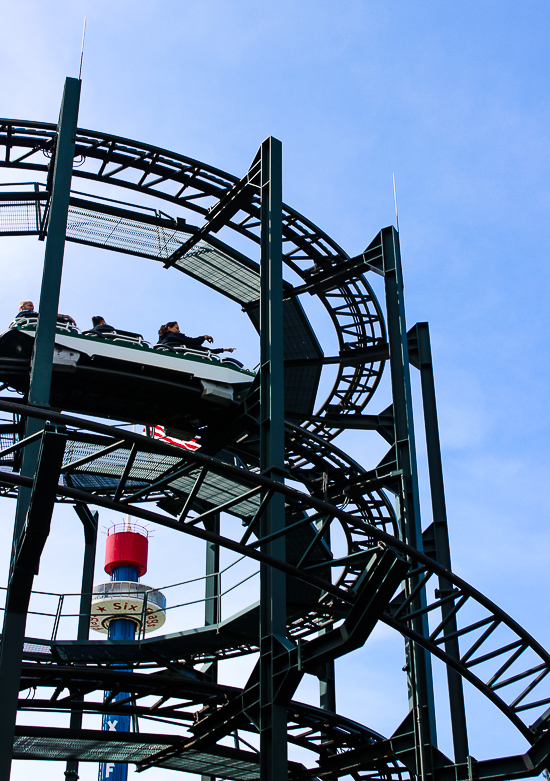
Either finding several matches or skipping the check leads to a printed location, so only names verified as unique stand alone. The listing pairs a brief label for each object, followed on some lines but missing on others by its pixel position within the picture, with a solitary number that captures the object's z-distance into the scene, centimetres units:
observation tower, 3622
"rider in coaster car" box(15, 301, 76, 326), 1769
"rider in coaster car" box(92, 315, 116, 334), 1788
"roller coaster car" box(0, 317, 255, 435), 1720
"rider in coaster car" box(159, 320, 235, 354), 1861
